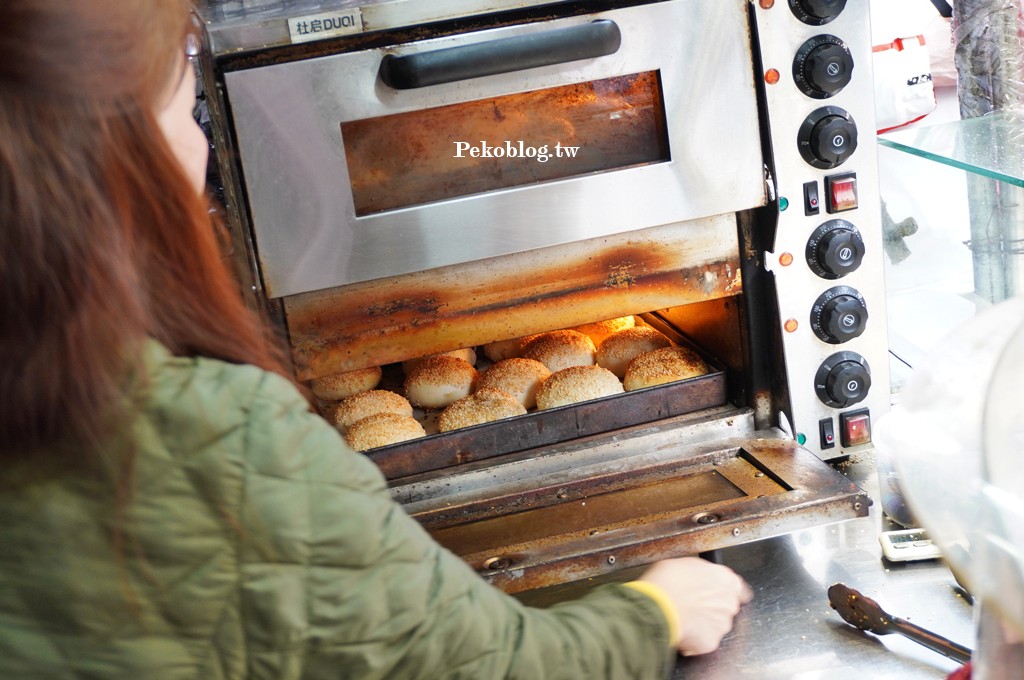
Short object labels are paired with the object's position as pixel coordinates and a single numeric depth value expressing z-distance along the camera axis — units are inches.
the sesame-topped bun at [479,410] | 60.1
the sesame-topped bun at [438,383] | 65.6
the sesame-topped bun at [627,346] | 67.1
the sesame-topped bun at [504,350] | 72.3
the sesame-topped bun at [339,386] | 66.5
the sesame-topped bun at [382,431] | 58.4
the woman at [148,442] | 25.3
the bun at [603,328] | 71.5
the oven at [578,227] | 49.4
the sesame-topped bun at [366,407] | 62.3
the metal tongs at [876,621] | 44.2
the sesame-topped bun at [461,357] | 68.5
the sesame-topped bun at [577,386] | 61.6
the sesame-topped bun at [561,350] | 68.0
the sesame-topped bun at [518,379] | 64.2
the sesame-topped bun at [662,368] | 62.2
